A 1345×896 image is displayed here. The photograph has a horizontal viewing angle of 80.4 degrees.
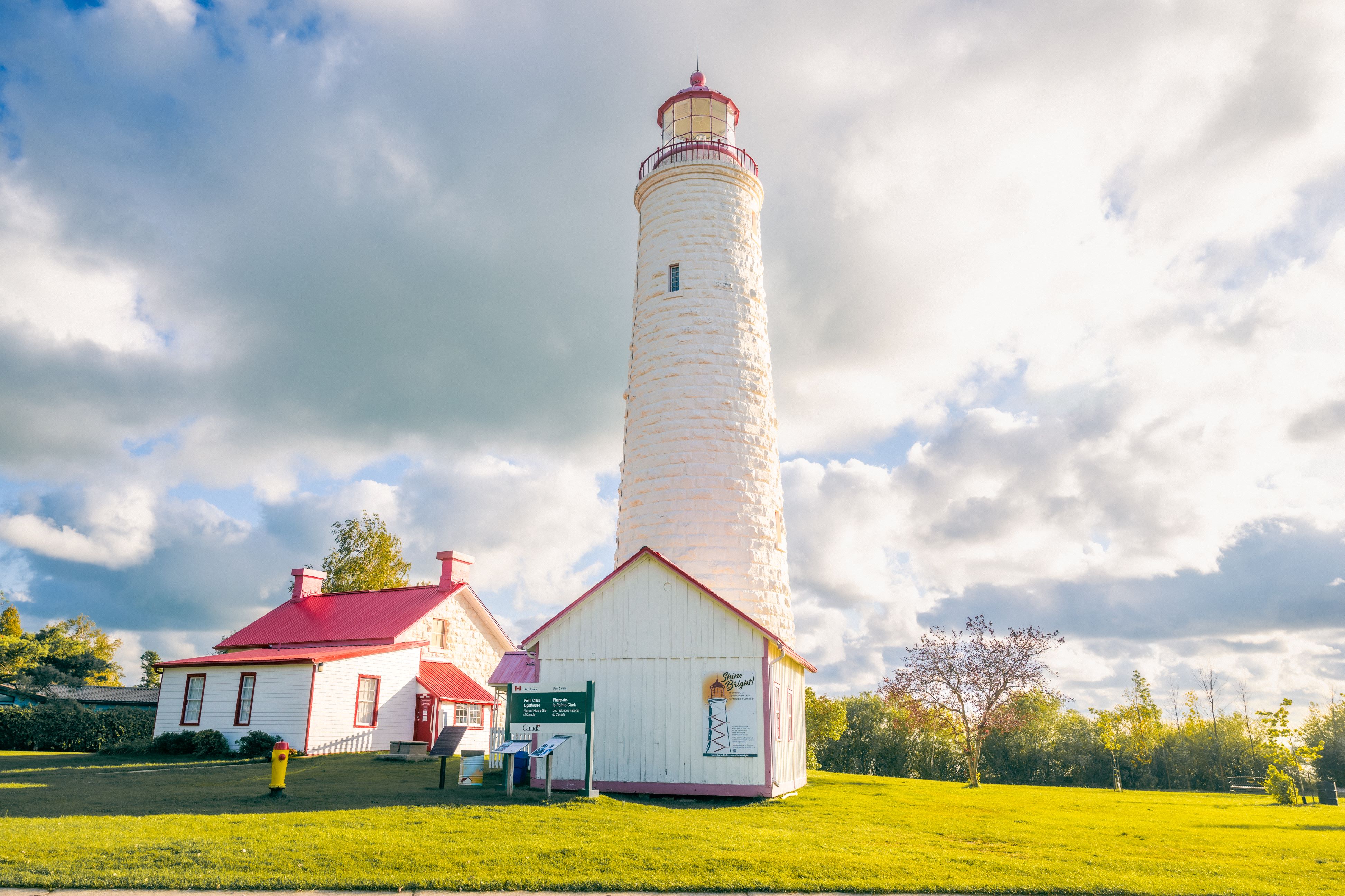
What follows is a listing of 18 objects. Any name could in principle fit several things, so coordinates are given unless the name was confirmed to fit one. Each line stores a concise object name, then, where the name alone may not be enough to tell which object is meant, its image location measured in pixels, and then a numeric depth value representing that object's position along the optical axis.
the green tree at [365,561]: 37.41
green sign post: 13.23
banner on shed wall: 13.85
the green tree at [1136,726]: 29.69
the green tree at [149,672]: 52.72
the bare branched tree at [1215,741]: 38.31
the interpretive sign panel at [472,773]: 14.30
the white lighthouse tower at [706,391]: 18.30
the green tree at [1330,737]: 34.12
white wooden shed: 13.88
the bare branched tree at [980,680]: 24.48
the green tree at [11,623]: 44.94
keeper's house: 21.52
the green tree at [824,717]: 36.31
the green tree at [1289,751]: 21.44
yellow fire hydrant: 11.71
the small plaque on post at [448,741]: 13.35
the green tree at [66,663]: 34.46
